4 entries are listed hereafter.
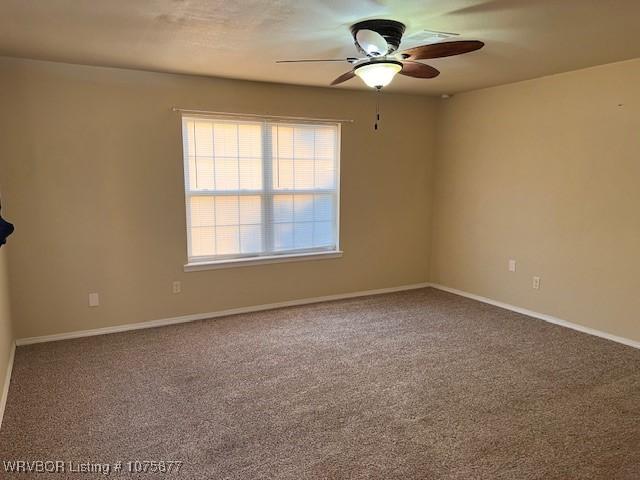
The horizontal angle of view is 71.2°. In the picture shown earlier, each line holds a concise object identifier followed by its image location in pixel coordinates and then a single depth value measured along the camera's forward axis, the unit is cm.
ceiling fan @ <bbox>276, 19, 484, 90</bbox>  246
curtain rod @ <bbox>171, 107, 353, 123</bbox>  408
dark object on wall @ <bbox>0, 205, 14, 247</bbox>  223
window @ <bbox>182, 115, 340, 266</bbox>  429
